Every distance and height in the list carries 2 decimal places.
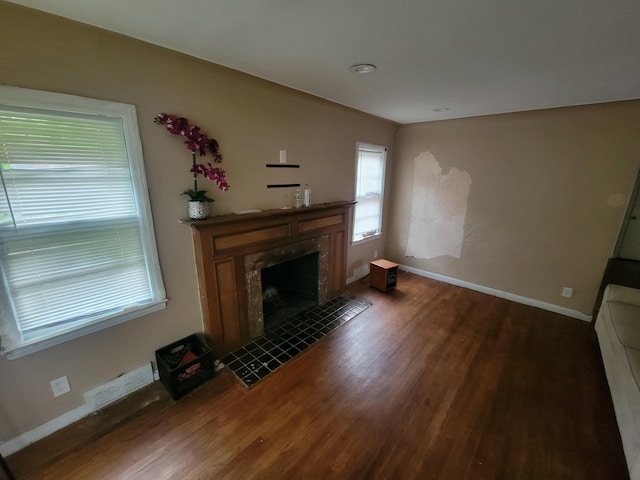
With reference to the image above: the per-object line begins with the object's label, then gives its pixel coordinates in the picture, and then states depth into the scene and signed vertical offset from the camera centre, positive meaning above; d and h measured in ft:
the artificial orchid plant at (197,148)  5.52 +0.53
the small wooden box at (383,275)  11.27 -4.38
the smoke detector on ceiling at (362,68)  5.83 +2.37
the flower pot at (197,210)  5.99 -0.88
